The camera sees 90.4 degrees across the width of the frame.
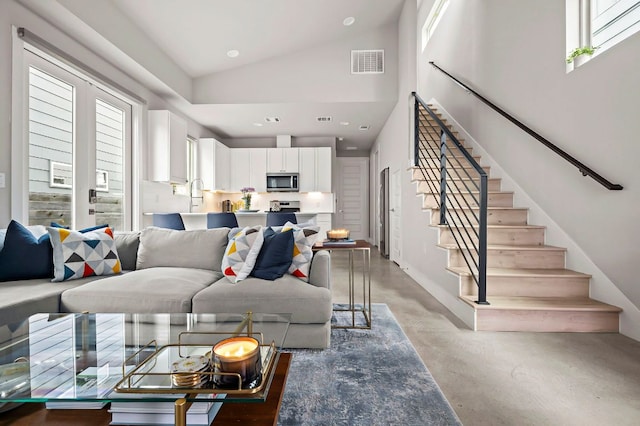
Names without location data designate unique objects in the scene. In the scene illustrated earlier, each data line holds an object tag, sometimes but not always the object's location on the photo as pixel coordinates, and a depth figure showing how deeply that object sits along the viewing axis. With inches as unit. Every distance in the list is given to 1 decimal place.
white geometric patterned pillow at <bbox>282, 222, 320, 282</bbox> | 91.9
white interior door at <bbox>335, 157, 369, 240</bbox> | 362.3
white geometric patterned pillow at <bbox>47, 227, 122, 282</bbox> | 89.4
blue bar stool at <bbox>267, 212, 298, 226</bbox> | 148.6
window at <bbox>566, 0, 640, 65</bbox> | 93.2
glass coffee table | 33.4
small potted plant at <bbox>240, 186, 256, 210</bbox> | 214.1
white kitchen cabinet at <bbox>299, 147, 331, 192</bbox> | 279.9
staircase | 95.3
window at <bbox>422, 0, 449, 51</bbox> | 211.9
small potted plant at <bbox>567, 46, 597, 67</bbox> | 104.5
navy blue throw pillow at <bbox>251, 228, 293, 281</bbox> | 89.6
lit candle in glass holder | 34.7
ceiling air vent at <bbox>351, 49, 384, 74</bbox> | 211.0
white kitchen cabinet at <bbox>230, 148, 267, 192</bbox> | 282.0
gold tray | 33.2
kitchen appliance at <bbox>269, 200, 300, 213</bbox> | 289.7
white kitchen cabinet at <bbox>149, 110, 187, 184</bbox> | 181.2
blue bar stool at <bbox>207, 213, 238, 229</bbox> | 147.7
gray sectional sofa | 77.2
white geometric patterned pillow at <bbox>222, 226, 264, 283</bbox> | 89.7
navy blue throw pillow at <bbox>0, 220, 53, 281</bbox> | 85.9
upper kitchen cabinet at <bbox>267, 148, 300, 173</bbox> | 280.5
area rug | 54.9
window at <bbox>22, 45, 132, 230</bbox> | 114.3
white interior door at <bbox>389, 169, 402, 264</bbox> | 214.4
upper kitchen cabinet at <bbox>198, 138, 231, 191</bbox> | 249.0
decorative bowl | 99.9
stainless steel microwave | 278.2
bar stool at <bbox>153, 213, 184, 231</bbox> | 147.4
